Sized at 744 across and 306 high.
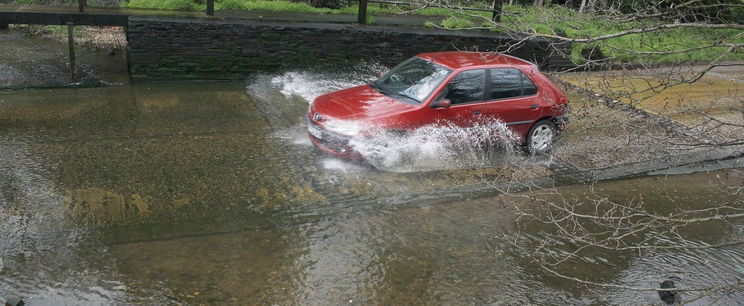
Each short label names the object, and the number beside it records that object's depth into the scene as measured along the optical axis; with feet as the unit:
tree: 15.72
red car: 26.27
